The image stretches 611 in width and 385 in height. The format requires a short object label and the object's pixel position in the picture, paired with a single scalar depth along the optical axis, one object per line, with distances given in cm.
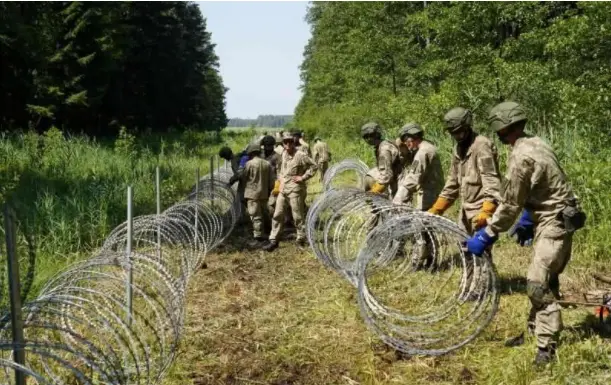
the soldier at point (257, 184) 933
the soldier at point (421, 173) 682
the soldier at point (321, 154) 1488
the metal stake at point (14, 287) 263
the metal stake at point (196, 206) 644
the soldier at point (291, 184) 923
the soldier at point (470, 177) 546
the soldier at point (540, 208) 424
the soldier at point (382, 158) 766
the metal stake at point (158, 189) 678
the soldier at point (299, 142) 1135
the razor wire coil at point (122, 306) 282
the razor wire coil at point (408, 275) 478
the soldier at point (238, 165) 958
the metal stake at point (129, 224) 496
